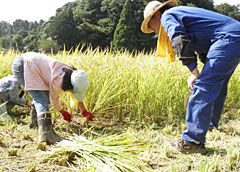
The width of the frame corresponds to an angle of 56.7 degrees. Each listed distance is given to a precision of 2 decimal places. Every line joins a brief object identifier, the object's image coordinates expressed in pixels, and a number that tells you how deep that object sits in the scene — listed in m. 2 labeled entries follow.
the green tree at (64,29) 25.89
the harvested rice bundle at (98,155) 1.42
